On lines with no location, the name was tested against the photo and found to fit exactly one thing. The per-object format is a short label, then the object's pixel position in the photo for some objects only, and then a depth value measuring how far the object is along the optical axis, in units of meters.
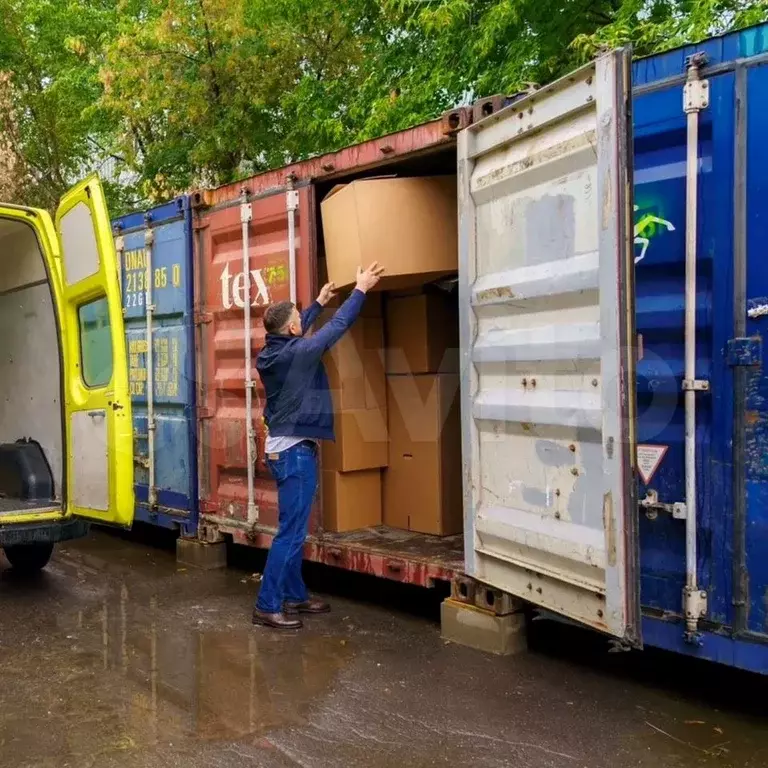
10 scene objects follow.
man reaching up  4.78
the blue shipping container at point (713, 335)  3.32
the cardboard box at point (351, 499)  5.34
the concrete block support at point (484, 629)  4.27
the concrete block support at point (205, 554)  6.22
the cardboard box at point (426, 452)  5.26
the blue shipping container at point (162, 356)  6.27
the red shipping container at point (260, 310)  4.78
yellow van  5.09
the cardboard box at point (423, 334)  5.34
